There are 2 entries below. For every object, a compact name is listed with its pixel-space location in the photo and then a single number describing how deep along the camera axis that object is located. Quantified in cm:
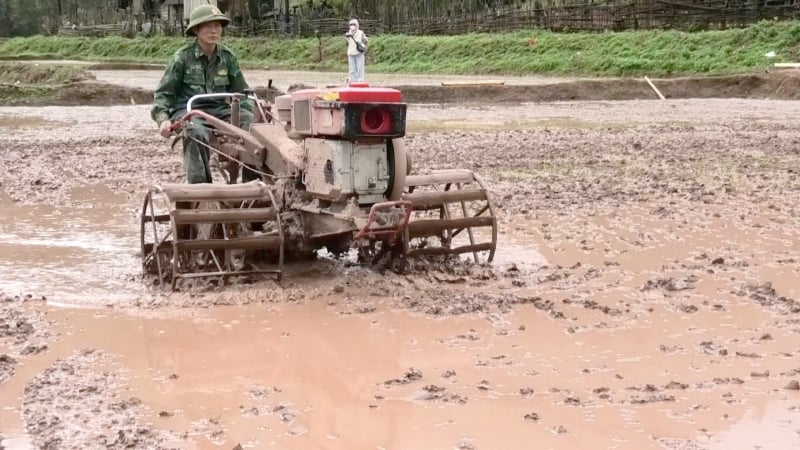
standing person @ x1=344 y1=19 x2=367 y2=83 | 2123
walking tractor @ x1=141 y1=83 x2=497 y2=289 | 590
